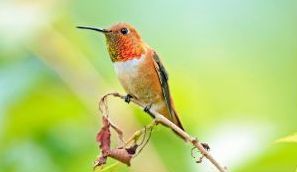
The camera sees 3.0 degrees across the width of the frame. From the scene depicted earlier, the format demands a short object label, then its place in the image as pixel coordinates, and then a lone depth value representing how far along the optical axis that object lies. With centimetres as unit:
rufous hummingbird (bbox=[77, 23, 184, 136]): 288
